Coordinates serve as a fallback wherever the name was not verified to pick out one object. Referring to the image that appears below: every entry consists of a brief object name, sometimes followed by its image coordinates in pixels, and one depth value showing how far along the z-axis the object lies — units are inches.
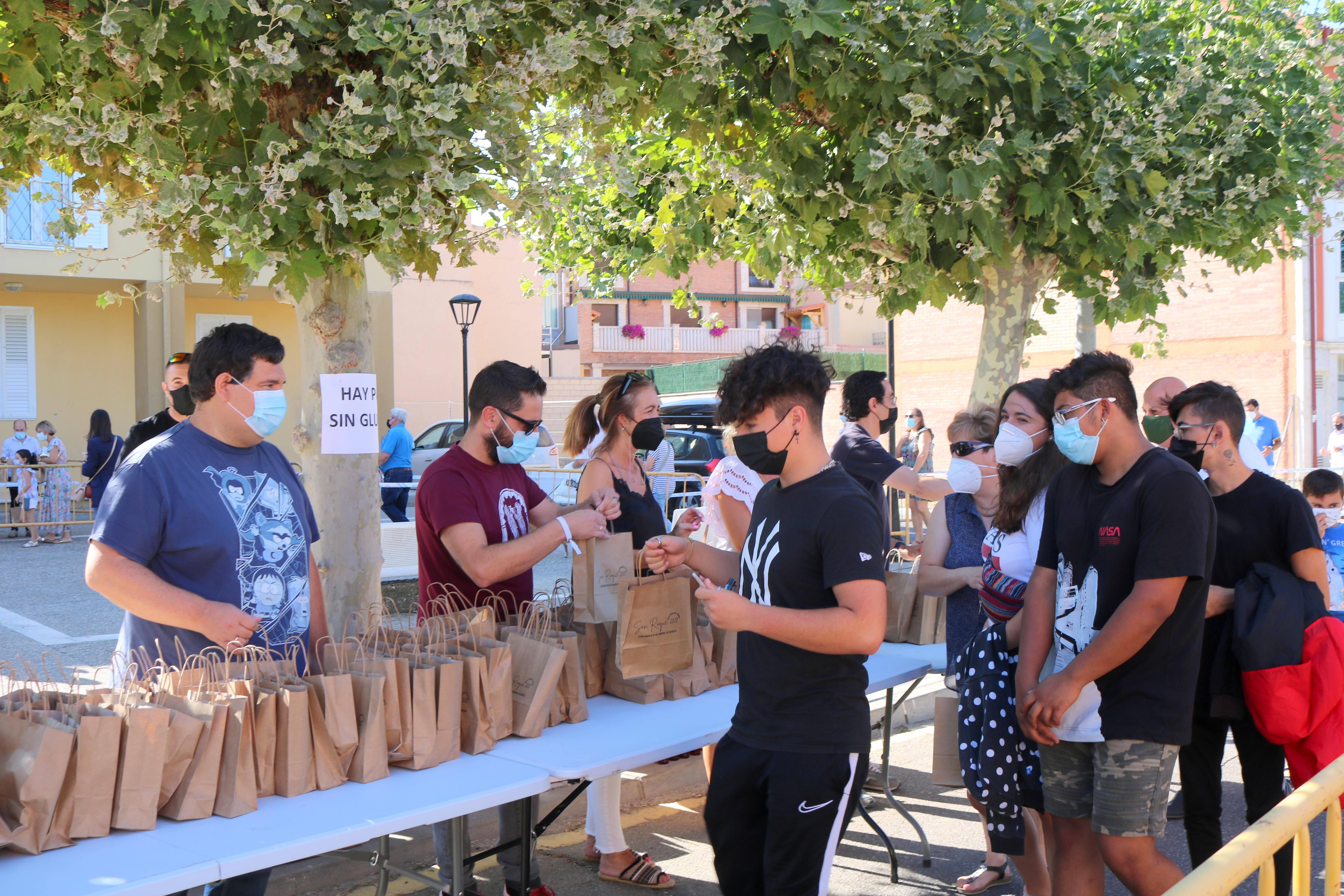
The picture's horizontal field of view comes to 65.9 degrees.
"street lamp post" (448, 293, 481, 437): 720.3
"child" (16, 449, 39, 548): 577.6
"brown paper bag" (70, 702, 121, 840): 95.3
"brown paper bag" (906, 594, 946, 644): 184.9
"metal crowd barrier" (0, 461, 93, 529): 564.7
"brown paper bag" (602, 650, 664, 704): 145.4
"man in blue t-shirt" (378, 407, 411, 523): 544.7
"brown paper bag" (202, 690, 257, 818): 103.5
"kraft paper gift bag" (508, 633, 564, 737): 127.1
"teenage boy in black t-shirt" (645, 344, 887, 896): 102.3
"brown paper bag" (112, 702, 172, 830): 97.6
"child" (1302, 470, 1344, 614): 217.0
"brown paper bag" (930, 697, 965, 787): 149.2
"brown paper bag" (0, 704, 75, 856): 92.7
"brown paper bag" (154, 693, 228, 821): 101.9
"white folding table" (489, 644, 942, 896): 120.9
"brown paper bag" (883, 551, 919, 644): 185.0
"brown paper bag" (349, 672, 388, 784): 112.5
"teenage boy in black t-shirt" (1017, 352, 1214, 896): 112.3
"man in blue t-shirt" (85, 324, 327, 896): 114.0
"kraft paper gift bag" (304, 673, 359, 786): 110.4
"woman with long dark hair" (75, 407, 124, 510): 453.7
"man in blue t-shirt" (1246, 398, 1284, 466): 569.0
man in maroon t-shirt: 144.7
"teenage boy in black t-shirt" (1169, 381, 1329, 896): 146.8
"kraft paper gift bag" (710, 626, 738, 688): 156.9
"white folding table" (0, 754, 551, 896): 89.4
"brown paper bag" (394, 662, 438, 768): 116.8
